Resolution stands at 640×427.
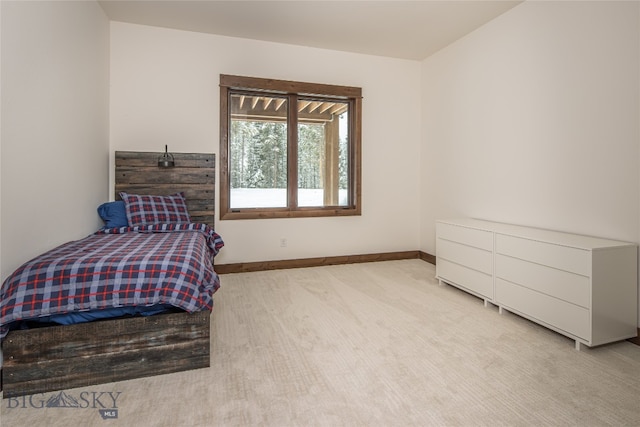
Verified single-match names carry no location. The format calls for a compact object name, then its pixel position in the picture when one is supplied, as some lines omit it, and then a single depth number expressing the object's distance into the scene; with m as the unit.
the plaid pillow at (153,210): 3.25
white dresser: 2.17
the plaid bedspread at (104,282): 1.71
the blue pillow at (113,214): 3.18
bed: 1.71
